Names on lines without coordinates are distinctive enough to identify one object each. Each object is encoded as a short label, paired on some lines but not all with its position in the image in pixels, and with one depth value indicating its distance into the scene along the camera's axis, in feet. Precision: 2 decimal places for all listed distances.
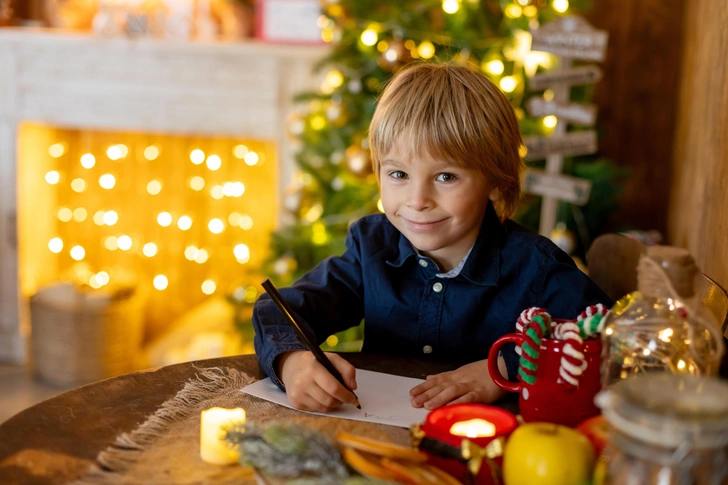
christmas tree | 7.31
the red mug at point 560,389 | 2.79
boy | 3.62
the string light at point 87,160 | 10.94
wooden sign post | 6.80
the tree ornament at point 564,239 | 7.42
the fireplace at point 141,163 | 9.27
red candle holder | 2.38
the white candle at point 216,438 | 2.49
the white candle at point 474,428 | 2.54
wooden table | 2.48
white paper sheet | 2.98
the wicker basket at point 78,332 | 9.41
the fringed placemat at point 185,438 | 2.46
